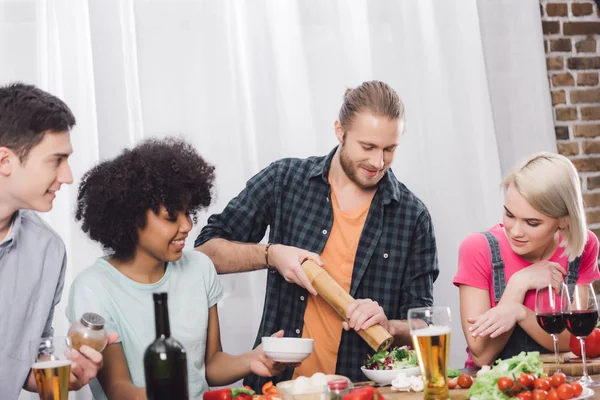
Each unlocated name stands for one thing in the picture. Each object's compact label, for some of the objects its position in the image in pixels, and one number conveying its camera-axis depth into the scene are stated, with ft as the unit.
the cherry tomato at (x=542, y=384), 5.32
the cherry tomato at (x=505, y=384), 5.22
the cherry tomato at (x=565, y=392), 5.23
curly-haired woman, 6.79
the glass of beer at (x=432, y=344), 5.07
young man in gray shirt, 6.23
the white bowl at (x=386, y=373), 6.34
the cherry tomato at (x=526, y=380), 5.27
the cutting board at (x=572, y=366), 6.46
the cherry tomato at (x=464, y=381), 6.00
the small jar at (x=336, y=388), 4.64
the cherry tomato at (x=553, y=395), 5.22
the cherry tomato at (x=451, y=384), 6.06
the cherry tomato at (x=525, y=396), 5.21
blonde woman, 7.57
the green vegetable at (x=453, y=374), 6.36
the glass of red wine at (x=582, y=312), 6.05
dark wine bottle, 4.05
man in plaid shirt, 8.54
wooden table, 5.64
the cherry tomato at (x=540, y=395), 5.18
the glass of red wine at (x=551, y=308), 6.15
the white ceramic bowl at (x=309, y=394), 4.66
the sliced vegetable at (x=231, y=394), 5.61
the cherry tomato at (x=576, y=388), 5.29
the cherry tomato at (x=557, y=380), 5.38
